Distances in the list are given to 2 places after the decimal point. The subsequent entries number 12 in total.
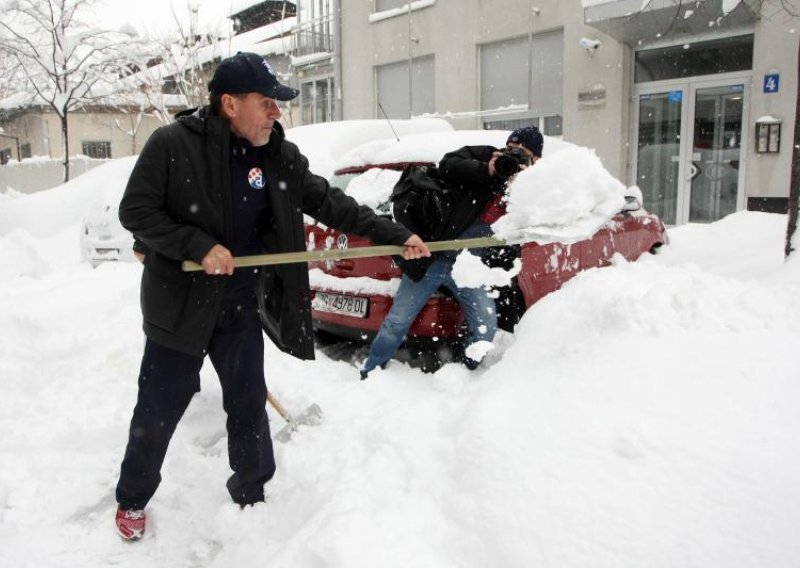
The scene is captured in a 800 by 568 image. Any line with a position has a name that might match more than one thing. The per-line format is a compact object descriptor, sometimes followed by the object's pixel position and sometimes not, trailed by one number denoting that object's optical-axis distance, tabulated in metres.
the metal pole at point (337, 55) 16.33
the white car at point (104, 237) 8.55
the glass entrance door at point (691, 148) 10.00
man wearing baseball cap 2.38
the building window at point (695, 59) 9.80
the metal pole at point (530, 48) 12.07
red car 4.06
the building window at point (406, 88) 14.62
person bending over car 3.66
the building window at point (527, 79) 12.09
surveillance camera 10.96
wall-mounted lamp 9.22
